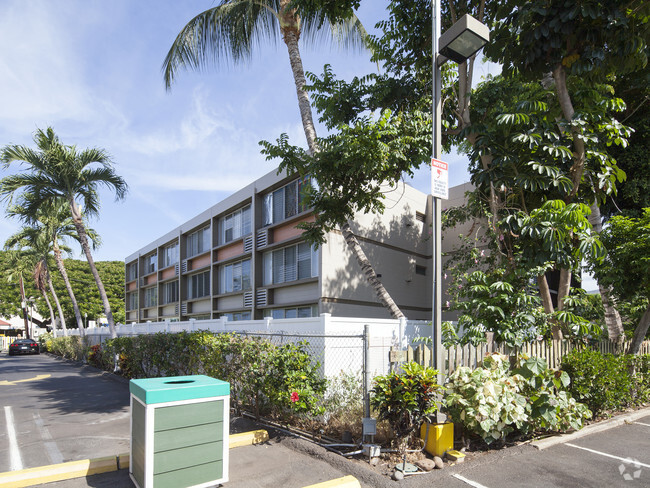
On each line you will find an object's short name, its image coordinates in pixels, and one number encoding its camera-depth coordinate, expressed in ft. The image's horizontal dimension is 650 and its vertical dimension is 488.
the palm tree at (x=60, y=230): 88.22
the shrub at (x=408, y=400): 19.95
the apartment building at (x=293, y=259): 53.01
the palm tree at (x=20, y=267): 126.11
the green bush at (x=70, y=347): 81.22
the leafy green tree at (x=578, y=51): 26.20
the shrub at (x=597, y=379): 26.11
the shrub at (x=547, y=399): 21.72
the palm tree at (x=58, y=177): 53.21
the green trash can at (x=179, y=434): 15.51
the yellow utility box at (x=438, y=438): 19.86
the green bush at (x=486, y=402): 20.25
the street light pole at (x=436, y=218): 21.50
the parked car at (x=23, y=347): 115.14
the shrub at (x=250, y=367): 22.99
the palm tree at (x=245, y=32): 41.29
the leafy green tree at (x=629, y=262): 29.91
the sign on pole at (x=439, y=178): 21.18
